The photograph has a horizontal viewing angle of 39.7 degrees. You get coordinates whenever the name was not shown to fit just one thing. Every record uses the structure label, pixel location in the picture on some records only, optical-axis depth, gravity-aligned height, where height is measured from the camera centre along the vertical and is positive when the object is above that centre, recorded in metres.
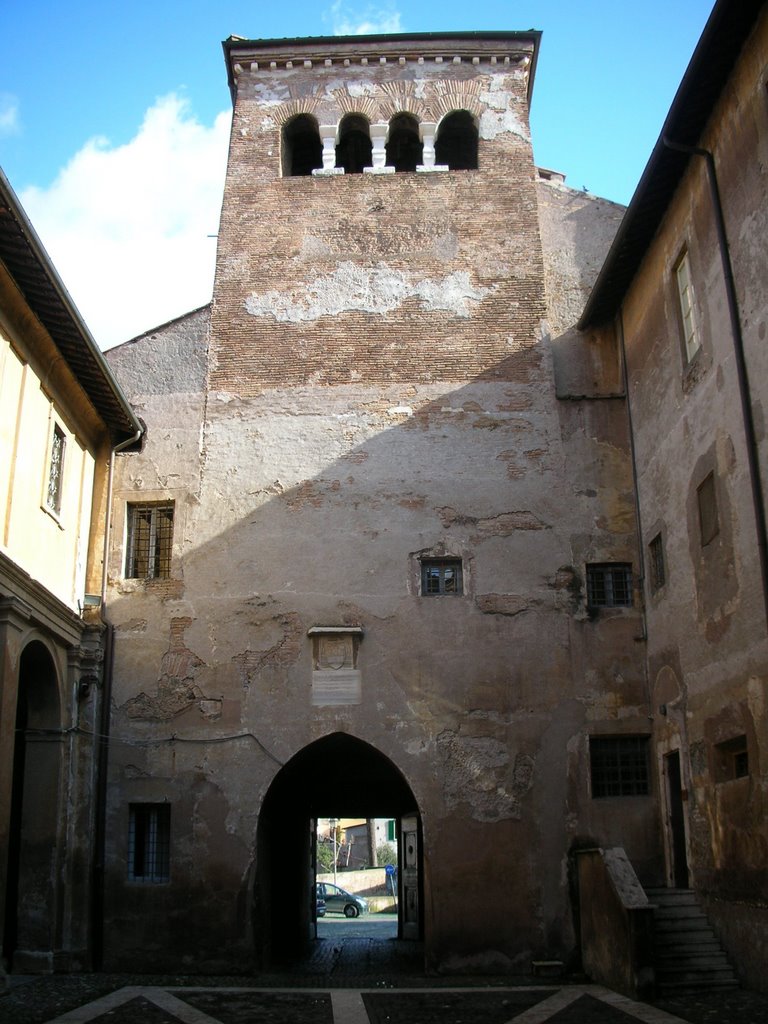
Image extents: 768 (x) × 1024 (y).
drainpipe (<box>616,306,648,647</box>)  15.29 +4.42
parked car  33.06 -2.48
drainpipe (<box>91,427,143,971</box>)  14.13 +0.29
